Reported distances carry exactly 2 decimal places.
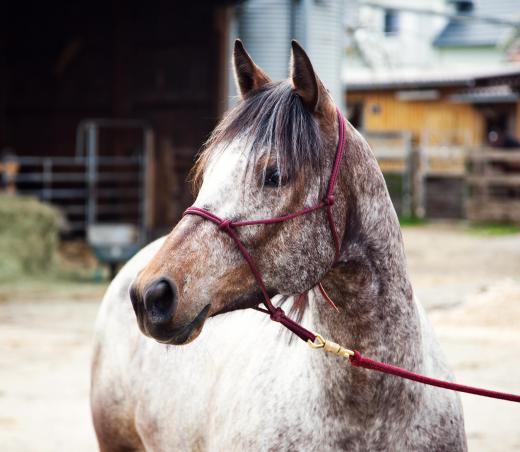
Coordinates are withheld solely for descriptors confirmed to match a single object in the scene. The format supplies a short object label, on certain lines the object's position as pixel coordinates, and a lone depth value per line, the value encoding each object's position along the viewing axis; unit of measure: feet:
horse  7.04
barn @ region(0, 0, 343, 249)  38.42
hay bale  34.86
